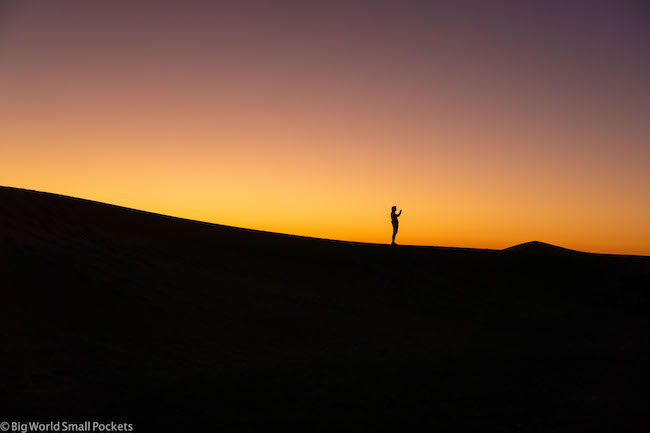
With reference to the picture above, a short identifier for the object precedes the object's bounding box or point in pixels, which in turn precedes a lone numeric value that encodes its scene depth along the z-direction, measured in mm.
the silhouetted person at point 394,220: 19808
